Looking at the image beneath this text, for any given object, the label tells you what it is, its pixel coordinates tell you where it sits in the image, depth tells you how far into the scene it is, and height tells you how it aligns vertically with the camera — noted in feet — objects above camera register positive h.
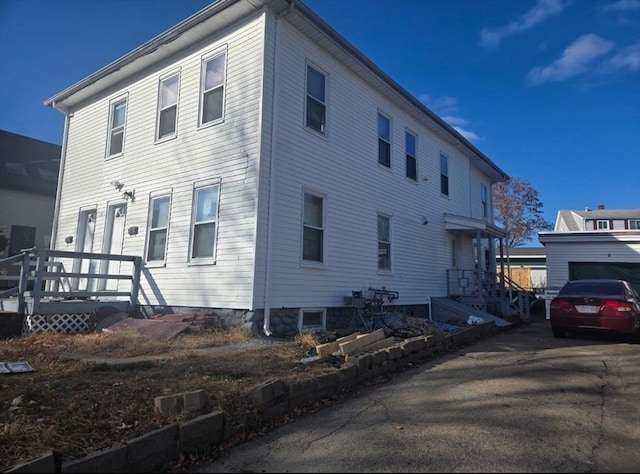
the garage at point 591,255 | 63.36 +5.71
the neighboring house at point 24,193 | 70.10 +14.73
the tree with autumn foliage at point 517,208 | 130.41 +25.49
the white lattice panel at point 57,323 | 28.12 -2.89
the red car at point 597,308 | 29.96 -1.14
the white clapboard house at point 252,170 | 28.53 +9.34
